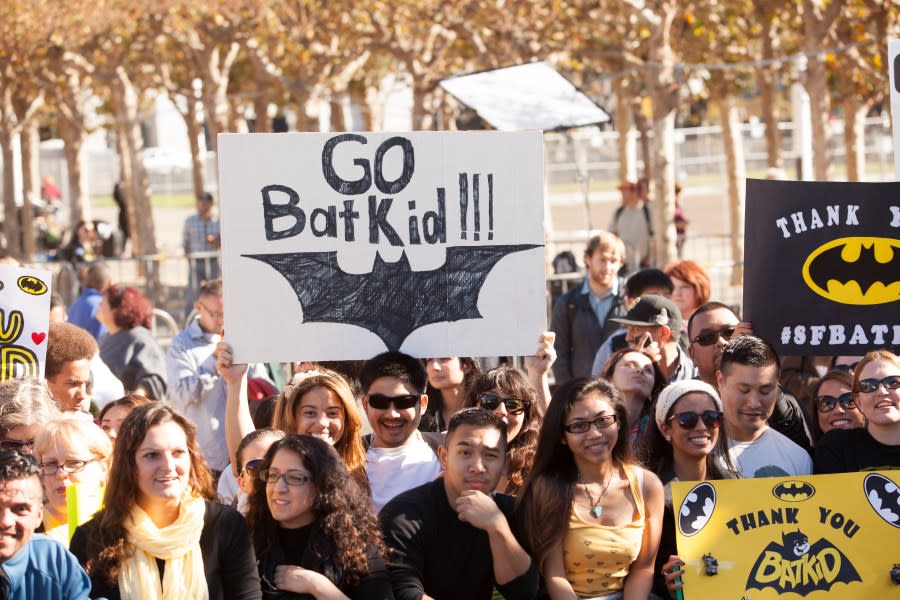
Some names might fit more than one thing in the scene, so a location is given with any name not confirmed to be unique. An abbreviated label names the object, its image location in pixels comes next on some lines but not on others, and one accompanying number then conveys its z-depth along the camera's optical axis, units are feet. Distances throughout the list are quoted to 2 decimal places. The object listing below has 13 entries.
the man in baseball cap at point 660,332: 39.93
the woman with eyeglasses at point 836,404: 35.49
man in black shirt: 28.44
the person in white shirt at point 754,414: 32.65
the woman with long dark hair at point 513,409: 33.79
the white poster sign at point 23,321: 38.12
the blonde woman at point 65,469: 29.85
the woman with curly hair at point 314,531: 27.64
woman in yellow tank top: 29.35
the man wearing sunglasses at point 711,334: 38.08
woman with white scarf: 26.63
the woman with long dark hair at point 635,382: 36.38
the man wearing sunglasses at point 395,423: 33.03
